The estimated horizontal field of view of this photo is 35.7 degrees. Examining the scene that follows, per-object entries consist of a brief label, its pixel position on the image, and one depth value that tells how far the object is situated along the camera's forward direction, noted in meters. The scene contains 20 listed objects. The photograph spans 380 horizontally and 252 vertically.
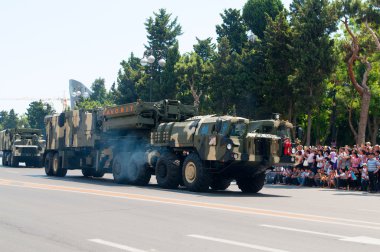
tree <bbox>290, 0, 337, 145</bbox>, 39.19
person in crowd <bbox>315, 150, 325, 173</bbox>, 26.29
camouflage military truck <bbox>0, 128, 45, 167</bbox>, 42.42
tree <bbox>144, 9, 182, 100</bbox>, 66.39
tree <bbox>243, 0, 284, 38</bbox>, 51.78
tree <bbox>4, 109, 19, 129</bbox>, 173.12
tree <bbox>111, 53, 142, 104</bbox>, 74.19
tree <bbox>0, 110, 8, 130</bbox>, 179.82
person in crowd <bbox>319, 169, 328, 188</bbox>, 25.94
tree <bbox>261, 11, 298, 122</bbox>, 41.94
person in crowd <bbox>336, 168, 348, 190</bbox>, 24.78
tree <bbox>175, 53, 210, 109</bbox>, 56.72
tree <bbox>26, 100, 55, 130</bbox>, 113.12
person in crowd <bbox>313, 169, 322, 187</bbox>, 26.31
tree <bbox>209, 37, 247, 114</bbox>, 45.06
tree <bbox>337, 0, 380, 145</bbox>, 35.72
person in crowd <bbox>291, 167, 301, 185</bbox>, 27.52
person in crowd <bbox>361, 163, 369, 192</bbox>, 23.77
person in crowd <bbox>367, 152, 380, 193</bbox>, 23.10
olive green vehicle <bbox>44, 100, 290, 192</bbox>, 19.45
